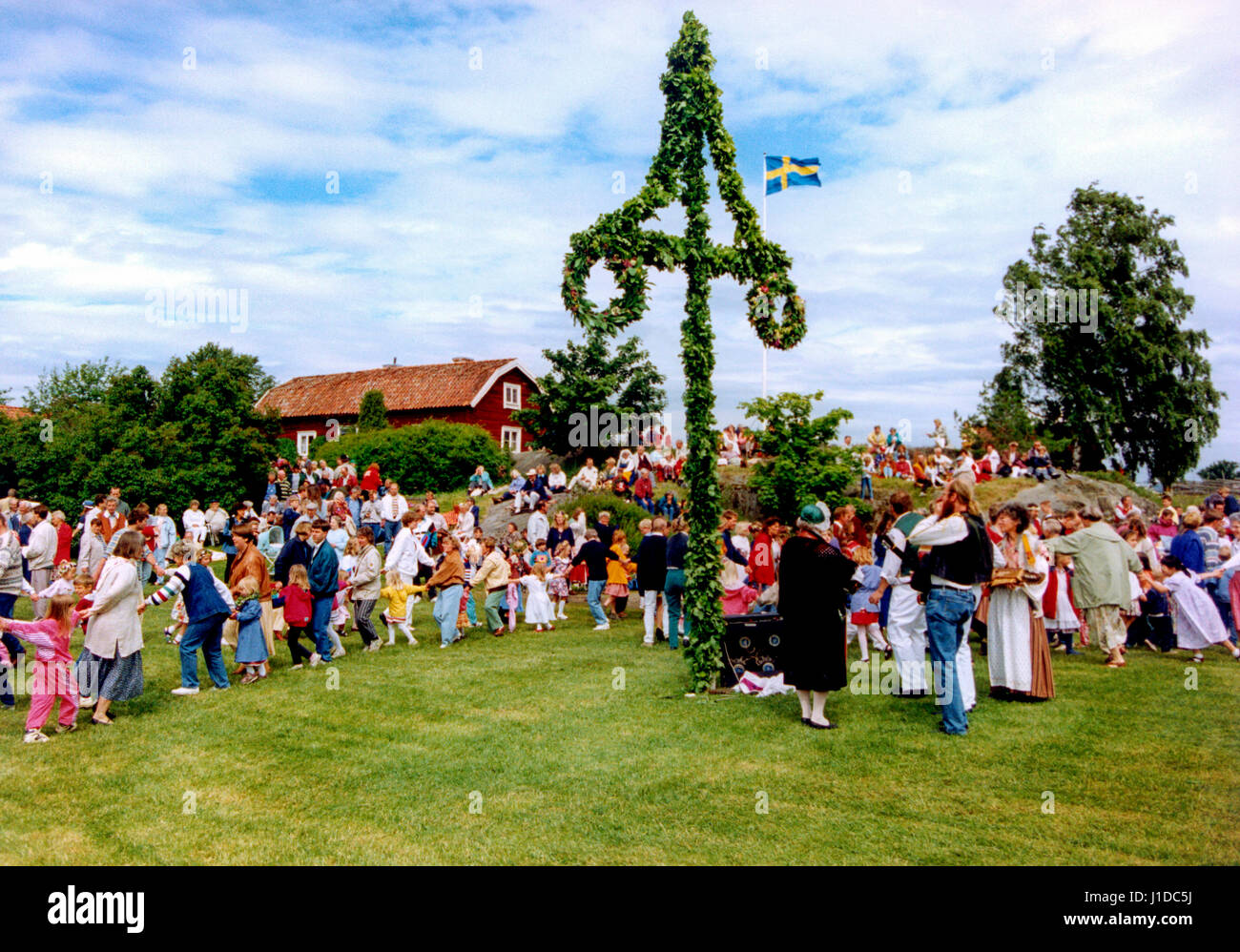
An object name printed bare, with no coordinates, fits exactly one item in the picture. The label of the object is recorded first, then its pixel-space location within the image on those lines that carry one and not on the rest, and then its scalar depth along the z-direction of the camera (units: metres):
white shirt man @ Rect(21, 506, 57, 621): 12.76
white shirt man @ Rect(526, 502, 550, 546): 18.24
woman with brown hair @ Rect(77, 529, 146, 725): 8.61
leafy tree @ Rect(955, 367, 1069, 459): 32.66
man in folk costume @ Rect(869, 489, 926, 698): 9.02
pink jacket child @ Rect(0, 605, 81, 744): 8.06
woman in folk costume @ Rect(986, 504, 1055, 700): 9.01
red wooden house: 43.97
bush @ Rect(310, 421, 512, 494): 32.50
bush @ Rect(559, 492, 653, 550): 20.59
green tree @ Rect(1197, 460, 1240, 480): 46.41
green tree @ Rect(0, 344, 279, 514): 28.38
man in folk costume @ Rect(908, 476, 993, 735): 7.82
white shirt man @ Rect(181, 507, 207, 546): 19.73
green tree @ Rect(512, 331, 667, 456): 33.34
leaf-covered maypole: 9.30
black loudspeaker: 9.66
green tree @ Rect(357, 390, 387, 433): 38.56
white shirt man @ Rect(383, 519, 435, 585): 14.12
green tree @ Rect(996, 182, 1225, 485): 39.78
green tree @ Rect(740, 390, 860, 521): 22.94
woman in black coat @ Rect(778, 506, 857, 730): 8.04
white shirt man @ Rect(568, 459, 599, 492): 25.34
